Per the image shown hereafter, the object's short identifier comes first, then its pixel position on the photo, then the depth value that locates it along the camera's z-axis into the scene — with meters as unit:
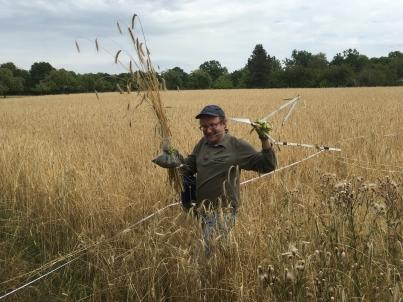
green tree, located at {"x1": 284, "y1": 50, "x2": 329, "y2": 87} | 74.44
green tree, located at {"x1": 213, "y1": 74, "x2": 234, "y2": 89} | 75.38
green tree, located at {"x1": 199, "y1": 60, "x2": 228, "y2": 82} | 93.43
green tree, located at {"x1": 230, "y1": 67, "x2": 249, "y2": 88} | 84.69
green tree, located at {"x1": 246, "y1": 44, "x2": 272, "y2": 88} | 84.41
